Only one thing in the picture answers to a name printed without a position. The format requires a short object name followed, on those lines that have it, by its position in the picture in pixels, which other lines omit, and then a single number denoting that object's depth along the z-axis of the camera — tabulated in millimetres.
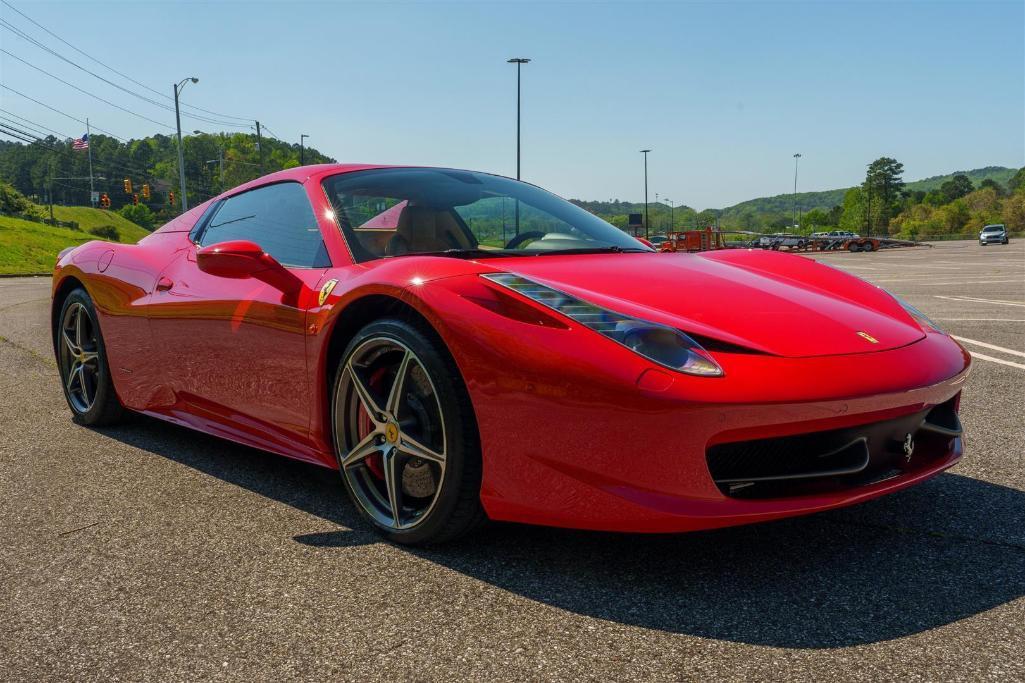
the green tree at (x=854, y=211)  123981
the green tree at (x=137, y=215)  125700
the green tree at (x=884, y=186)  119688
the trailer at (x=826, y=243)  49375
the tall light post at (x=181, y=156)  41312
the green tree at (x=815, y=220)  150375
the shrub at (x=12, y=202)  82312
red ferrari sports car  2051
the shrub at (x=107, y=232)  83225
